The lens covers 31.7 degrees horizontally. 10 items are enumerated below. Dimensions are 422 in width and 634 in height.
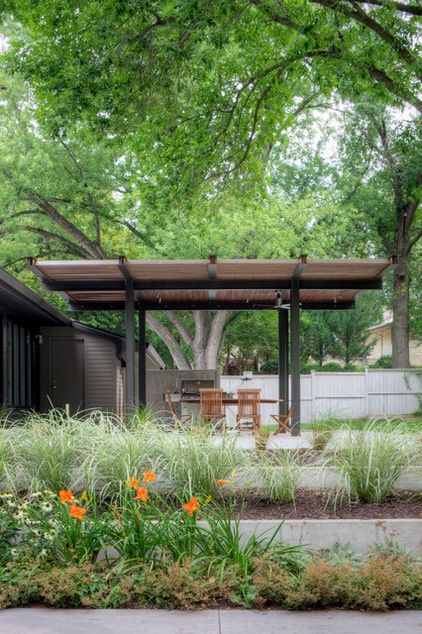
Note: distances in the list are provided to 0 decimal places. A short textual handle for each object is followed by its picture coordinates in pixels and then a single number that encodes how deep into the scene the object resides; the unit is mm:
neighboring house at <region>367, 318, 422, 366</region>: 44344
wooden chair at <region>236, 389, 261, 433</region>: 11430
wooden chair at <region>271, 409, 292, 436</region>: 11086
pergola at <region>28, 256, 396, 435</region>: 10953
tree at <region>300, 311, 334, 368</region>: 31141
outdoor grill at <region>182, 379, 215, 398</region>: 15555
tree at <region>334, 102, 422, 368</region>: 24203
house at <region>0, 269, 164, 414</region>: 17914
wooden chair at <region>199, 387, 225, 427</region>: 11500
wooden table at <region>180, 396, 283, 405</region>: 11834
